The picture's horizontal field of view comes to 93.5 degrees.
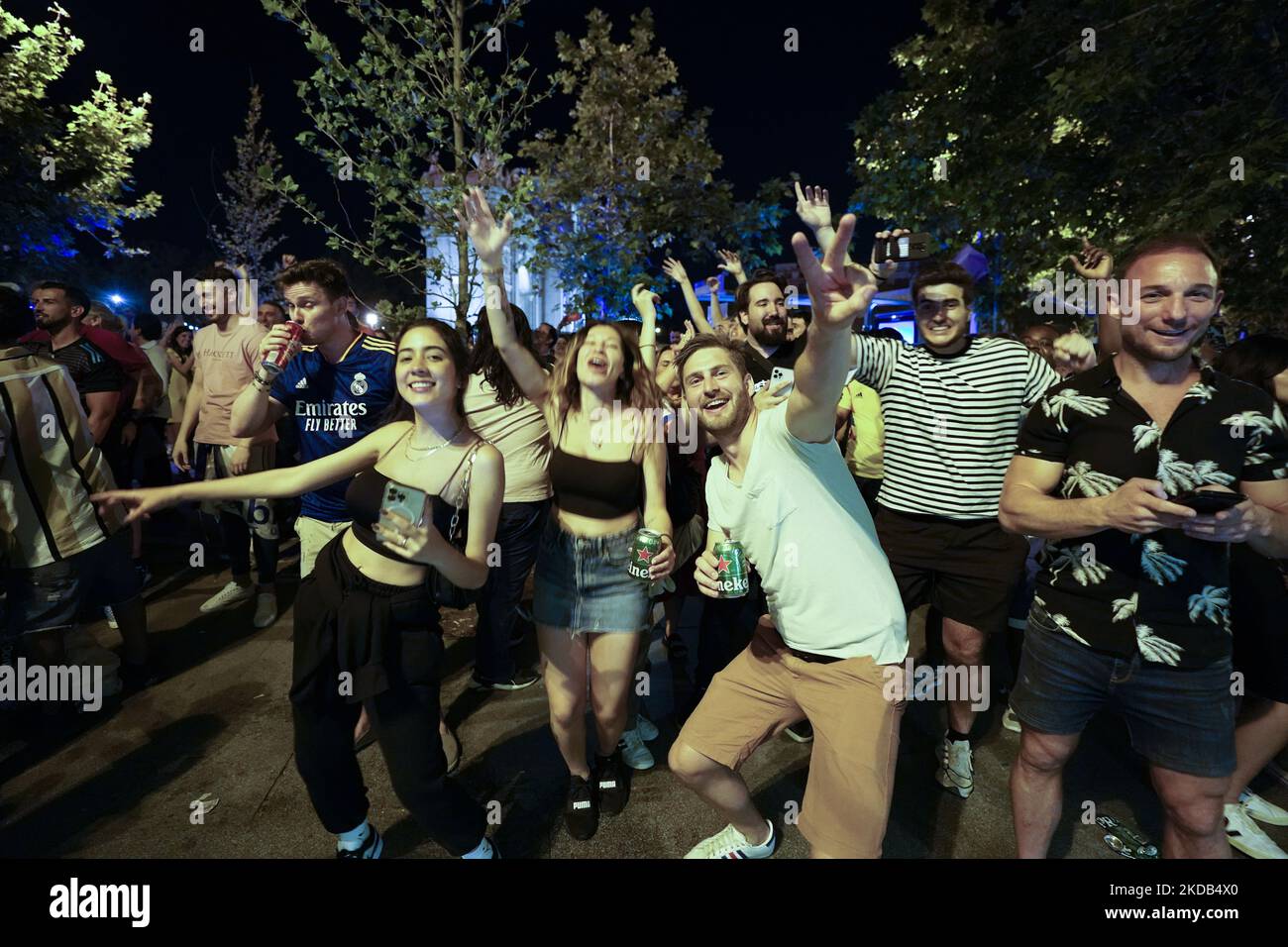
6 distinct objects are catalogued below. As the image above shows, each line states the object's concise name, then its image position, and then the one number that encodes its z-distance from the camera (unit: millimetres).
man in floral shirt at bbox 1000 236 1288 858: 1885
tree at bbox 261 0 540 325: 4375
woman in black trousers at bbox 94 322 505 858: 2270
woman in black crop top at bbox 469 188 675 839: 2812
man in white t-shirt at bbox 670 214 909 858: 2008
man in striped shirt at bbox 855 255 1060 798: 3014
